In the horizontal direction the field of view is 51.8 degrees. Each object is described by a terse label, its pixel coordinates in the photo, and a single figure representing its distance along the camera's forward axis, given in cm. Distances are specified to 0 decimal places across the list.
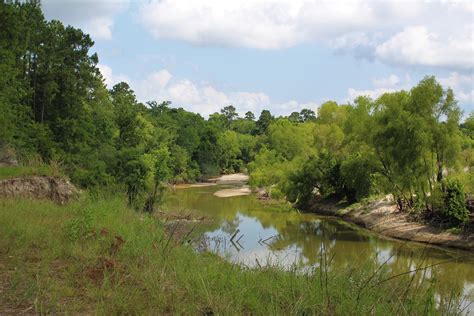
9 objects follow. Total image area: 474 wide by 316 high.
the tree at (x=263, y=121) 12875
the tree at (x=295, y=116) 14400
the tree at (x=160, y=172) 3452
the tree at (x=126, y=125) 4397
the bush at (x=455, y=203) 2883
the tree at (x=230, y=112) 16327
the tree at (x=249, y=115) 16688
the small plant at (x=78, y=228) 909
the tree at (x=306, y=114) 14512
